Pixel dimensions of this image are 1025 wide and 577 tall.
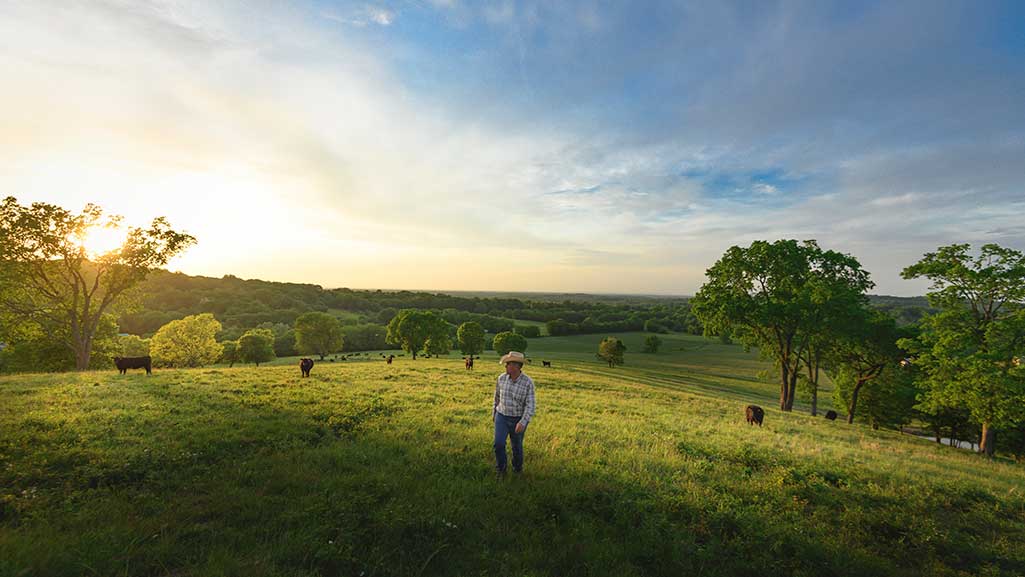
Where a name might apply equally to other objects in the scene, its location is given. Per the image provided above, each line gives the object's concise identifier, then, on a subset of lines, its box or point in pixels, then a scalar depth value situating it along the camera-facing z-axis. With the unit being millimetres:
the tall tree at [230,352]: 57316
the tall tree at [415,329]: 59844
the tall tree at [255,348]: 56281
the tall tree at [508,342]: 76750
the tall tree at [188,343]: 46250
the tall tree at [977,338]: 21484
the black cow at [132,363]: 19109
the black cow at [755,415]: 18922
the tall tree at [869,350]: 28681
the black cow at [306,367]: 20812
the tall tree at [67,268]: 23891
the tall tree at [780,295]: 28578
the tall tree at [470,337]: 66688
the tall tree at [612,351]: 76688
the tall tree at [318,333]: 64312
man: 8055
